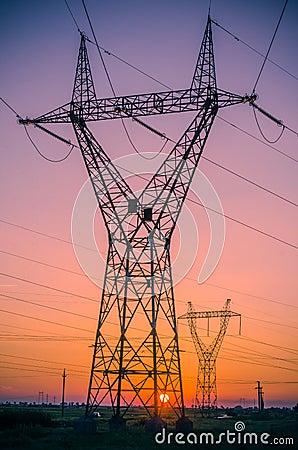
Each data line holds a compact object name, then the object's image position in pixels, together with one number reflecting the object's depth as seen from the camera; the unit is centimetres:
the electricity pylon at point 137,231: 4147
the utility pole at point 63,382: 12951
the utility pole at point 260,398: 14027
